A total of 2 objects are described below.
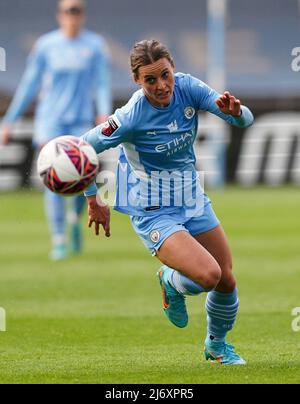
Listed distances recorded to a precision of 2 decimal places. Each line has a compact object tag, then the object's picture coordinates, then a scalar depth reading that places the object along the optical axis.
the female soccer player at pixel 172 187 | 13.73
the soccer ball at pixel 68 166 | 13.36
